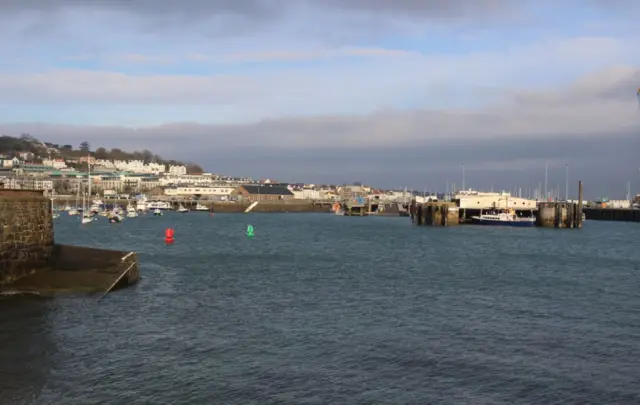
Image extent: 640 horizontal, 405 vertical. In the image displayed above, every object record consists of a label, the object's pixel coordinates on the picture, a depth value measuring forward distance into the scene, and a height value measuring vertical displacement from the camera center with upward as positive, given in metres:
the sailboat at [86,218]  98.39 -2.05
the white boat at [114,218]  101.61 -2.01
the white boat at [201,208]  183.70 -0.51
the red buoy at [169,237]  59.53 -2.86
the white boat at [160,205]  169.26 +0.09
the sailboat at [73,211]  132.25 -1.37
